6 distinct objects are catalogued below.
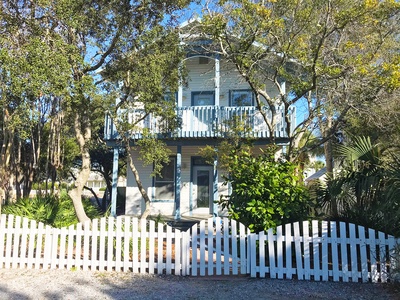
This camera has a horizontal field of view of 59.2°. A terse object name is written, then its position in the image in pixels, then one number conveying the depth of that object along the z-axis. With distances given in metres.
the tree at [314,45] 8.33
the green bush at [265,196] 6.65
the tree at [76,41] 6.99
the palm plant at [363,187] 6.36
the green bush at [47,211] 9.88
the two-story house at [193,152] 13.50
